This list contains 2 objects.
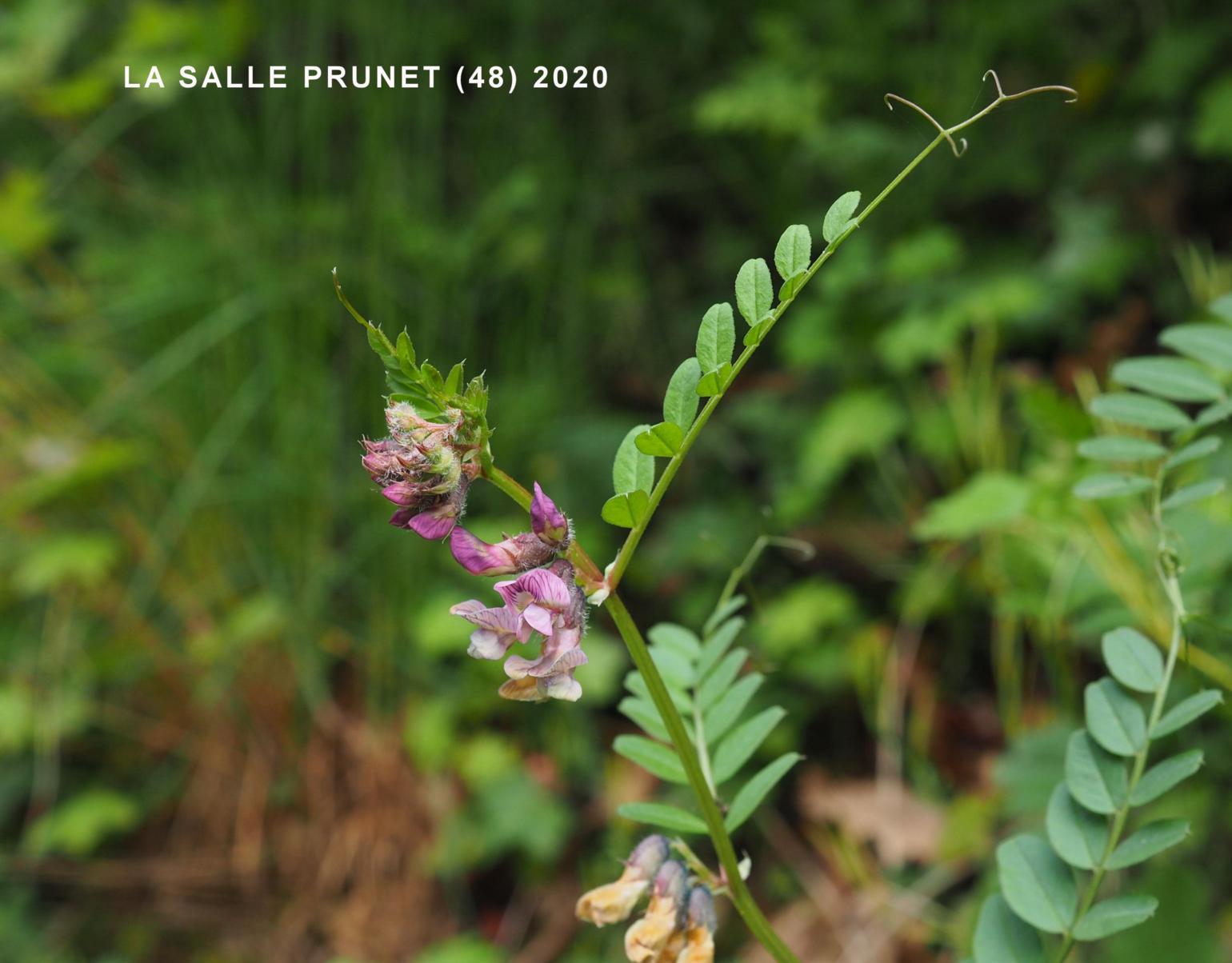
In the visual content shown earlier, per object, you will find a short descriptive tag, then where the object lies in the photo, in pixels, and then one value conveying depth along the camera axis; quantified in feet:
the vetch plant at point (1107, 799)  1.12
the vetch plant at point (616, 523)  1.05
